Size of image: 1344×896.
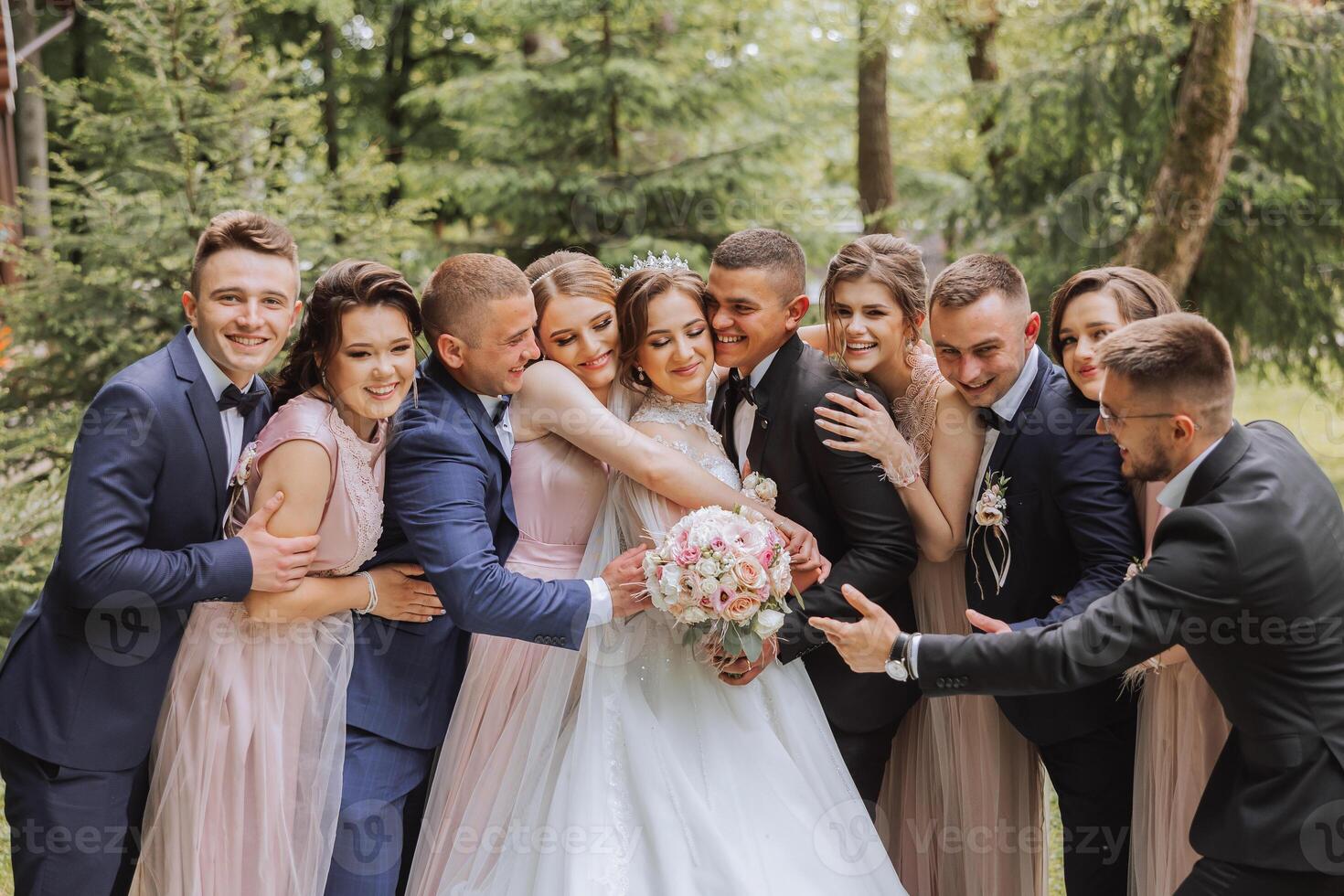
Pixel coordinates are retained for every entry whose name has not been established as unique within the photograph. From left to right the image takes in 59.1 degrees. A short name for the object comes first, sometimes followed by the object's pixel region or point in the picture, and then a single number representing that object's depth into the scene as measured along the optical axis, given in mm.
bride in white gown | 3504
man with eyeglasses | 2855
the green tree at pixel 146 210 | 7551
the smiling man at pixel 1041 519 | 3691
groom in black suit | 3832
